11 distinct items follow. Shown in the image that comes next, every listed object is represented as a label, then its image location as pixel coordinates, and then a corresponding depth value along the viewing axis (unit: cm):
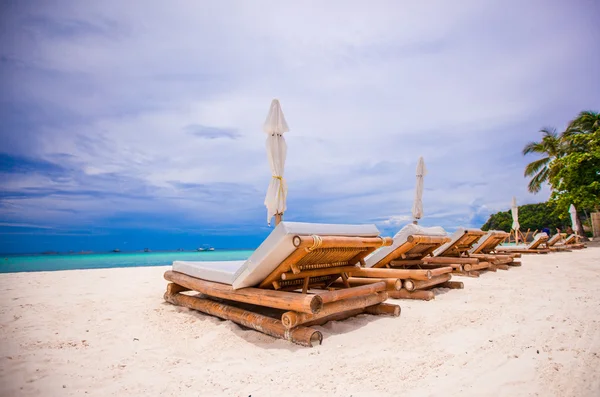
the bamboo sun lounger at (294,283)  331
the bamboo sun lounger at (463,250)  806
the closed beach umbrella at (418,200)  977
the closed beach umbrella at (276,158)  552
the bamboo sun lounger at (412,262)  565
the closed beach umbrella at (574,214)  1938
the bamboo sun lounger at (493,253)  978
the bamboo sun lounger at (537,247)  1452
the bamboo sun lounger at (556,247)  1569
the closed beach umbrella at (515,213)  1741
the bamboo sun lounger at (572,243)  1702
